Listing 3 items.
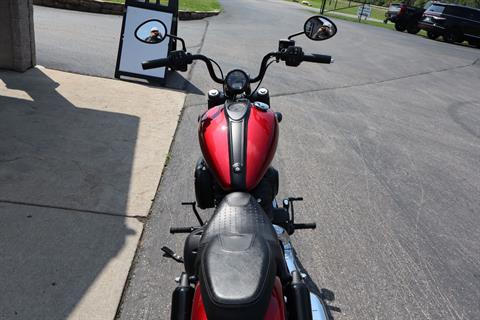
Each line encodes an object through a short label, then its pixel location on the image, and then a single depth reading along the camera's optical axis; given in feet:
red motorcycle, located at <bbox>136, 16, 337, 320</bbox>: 5.61
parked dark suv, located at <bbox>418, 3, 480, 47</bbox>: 73.82
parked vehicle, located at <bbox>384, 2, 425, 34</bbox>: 79.97
